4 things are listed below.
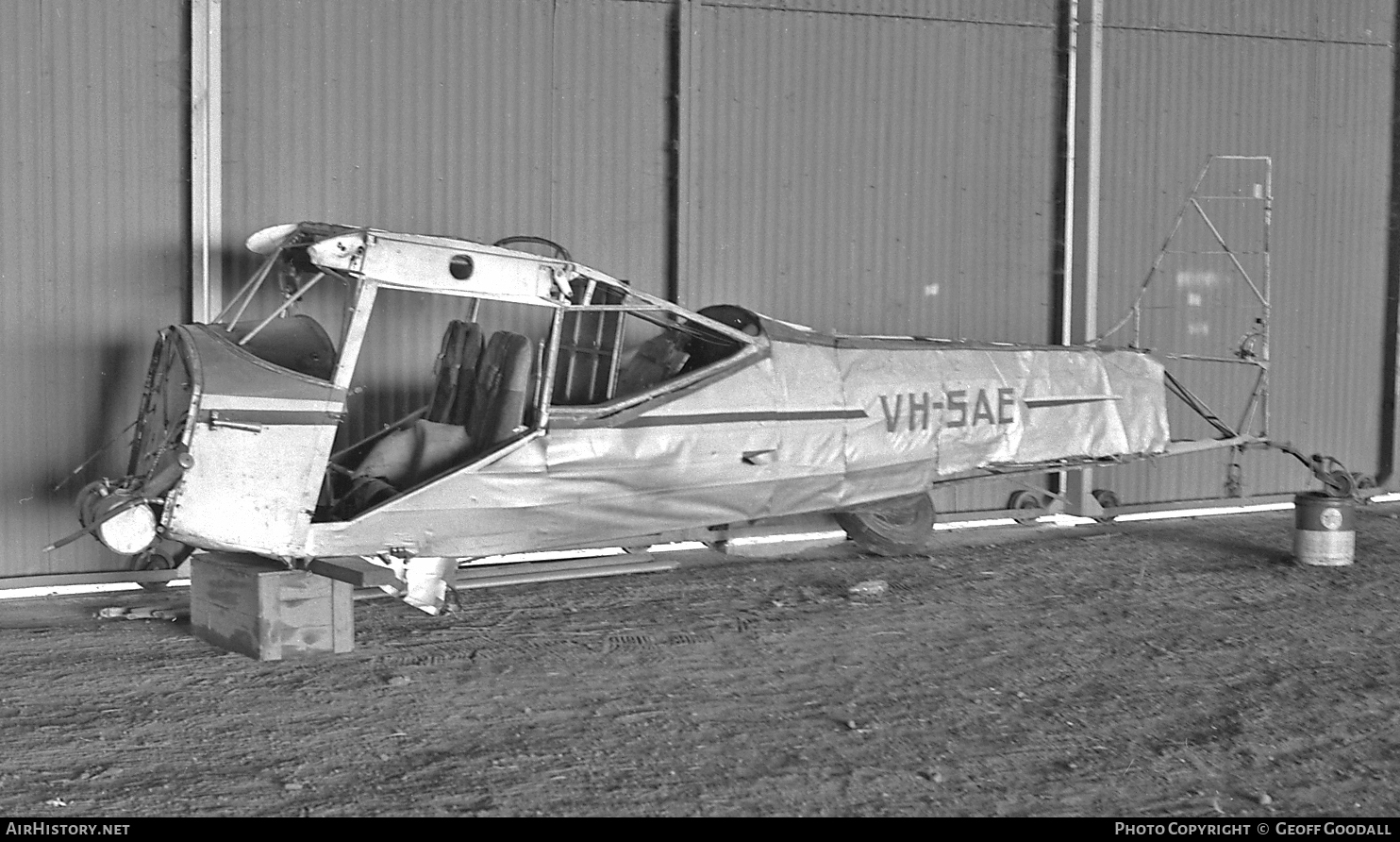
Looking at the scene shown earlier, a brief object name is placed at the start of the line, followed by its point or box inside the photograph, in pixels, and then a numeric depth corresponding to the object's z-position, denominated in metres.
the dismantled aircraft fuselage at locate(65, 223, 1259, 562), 12.02
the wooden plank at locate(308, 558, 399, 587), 12.08
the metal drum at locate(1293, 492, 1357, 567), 16.42
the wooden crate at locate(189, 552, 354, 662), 12.10
